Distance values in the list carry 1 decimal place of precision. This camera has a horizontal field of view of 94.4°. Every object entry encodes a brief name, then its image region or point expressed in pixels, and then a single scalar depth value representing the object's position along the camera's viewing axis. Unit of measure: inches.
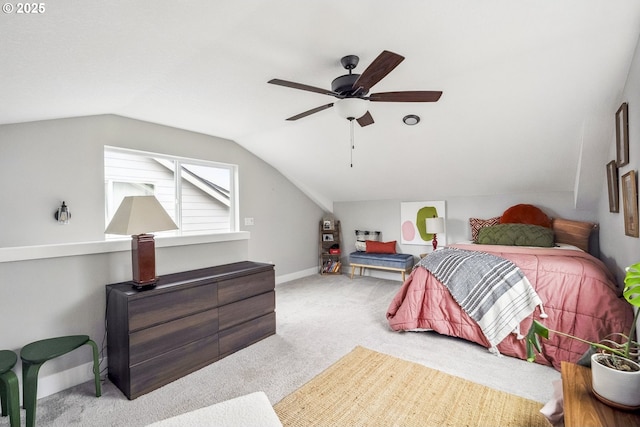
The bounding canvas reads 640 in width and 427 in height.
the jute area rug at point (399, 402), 70.2
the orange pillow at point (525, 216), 152.9
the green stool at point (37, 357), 66.6
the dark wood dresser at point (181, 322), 81.4
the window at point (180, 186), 134.0
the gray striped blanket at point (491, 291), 97.9
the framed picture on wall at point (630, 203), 75.7
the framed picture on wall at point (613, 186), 102.3
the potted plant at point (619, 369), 42.3
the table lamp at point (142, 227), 85.5
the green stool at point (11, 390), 64.1
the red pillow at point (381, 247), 206.2
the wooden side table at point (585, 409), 41.6
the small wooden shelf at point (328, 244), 230.8
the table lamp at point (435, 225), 178.2
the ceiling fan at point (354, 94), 81.0
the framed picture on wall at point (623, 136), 86.0
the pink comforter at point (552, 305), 88.7
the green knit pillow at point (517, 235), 138.4
